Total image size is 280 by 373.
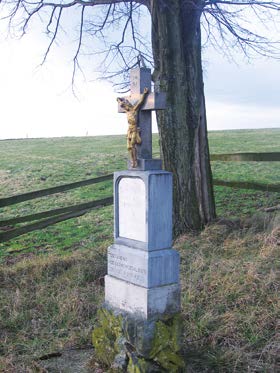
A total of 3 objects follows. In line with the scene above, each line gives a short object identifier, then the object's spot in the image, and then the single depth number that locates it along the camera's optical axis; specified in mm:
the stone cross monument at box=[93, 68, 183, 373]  4418
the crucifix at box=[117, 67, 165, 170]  4614
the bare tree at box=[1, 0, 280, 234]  8531
